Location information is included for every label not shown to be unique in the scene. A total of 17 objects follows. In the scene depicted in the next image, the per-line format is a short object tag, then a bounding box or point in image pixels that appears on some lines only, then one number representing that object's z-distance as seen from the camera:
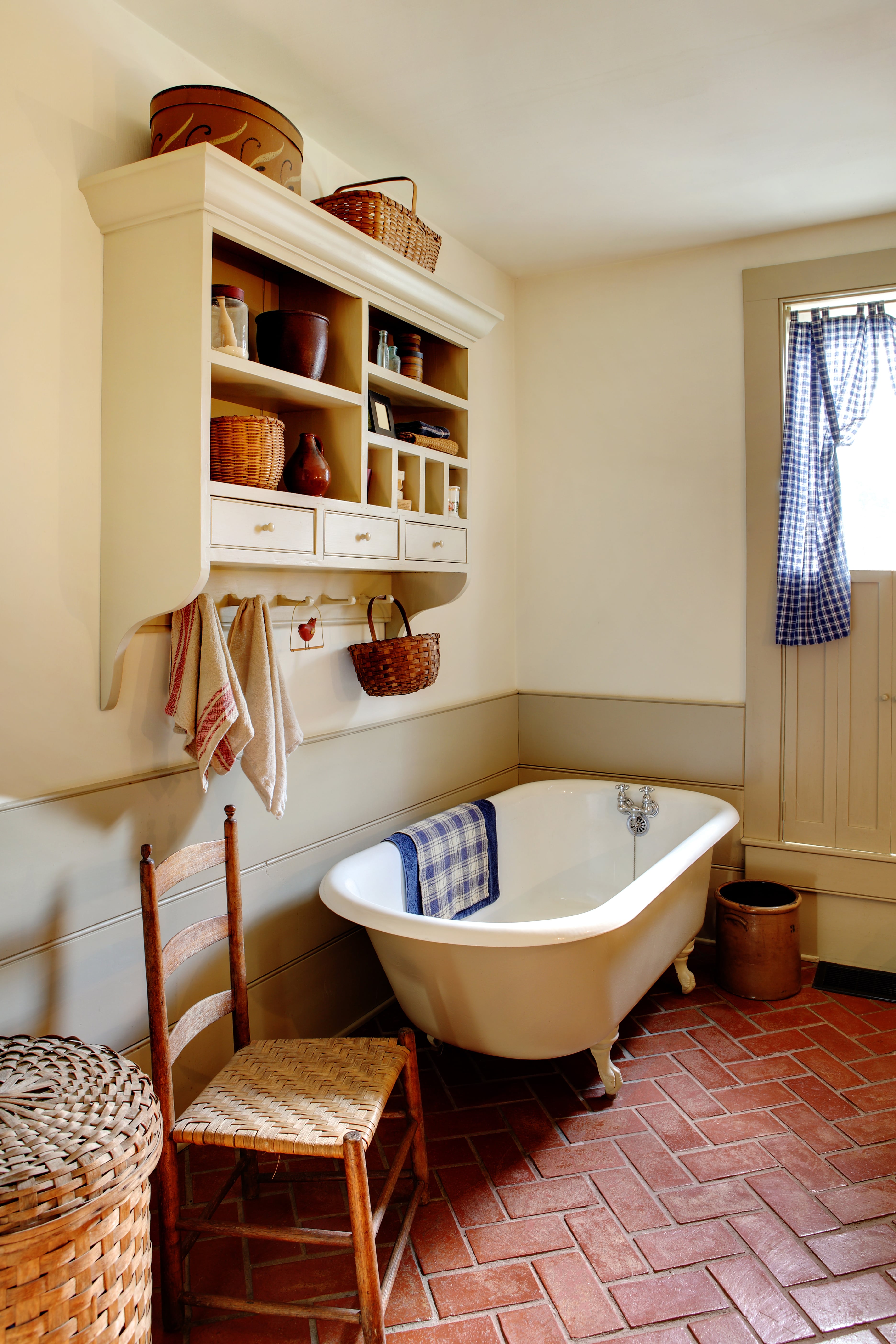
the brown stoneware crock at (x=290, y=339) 2.02
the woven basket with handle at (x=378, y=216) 2.17
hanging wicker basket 2.55
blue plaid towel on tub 2.65
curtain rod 3.20
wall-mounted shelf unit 1.75
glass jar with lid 1.84
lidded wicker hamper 1.13
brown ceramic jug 2.10
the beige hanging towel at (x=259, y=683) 2.10
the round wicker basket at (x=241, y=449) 1.88
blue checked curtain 3.16
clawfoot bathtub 2.07
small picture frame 2.36
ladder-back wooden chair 1.59
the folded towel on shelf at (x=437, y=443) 2.54
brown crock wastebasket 3.03
